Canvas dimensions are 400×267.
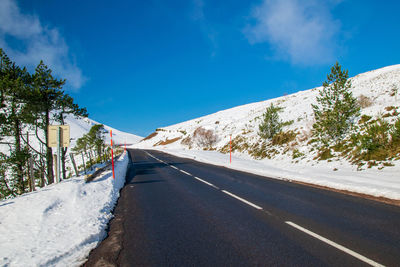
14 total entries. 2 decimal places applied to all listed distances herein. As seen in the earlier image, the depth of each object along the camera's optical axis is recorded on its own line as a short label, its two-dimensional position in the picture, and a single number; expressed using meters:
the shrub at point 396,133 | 11.09
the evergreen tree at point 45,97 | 16.20
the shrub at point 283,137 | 20.23
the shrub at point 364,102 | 18.36
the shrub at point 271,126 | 22.74
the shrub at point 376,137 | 11.56
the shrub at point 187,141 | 50.11
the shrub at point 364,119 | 14.62
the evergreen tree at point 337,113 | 14.40
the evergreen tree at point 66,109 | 17.67
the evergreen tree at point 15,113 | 15.31
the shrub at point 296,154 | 16.75
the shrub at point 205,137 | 41.22
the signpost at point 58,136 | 9.46
